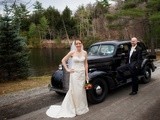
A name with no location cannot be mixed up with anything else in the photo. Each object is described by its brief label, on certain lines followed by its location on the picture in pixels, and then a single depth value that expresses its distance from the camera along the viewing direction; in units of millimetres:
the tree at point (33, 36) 48268
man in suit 6162
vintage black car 5767
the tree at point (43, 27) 47045
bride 5062
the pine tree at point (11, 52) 10657
